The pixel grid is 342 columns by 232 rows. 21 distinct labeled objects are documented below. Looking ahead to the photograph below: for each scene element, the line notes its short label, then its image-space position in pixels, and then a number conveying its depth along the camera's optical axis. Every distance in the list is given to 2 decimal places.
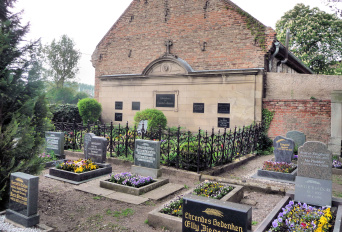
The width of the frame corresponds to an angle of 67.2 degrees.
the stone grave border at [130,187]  6.05
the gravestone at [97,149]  8.13
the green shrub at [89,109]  16.31
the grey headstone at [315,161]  5.27
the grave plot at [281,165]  7.63
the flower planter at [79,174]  7.00
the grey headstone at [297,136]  10.95
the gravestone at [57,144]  9.41
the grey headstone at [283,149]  8.67
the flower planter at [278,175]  7.48
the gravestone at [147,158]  7.30
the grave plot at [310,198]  4.35
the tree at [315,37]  24.31
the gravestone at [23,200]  4.07
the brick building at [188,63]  13.06
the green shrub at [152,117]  13.11
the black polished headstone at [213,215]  3.18
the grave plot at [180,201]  4.28
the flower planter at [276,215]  4.03
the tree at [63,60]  40.06
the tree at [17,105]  4.52
